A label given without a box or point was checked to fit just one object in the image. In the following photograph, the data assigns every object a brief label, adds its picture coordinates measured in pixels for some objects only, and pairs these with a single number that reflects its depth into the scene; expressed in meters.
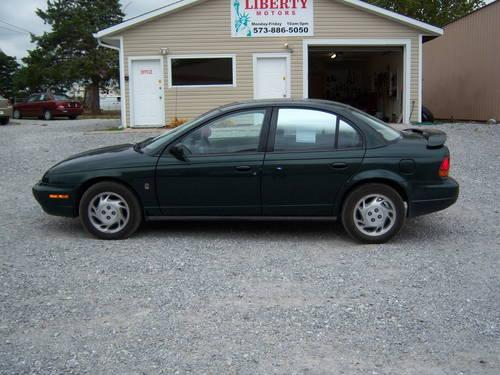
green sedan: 6.20
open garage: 17.52
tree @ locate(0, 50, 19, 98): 55.12
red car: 30.55
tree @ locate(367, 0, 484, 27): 39.41
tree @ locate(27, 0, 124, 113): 41.34
